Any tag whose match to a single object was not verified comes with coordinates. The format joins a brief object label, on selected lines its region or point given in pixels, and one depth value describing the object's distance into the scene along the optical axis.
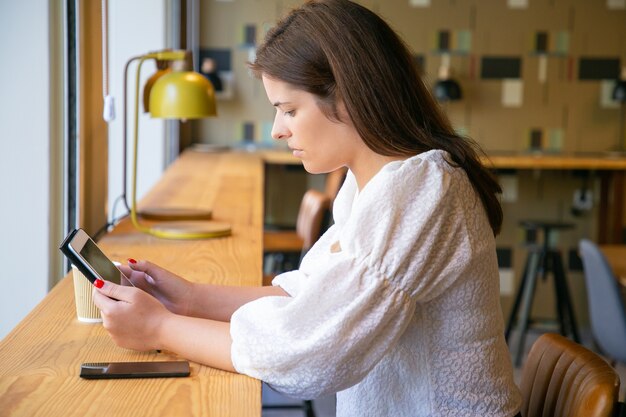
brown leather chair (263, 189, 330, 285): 3.45
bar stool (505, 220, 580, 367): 4.31
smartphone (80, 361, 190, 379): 1.12
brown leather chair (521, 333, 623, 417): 1.21
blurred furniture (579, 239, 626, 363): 3.06
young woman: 1.10
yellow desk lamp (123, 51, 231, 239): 2.14
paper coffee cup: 1.35
